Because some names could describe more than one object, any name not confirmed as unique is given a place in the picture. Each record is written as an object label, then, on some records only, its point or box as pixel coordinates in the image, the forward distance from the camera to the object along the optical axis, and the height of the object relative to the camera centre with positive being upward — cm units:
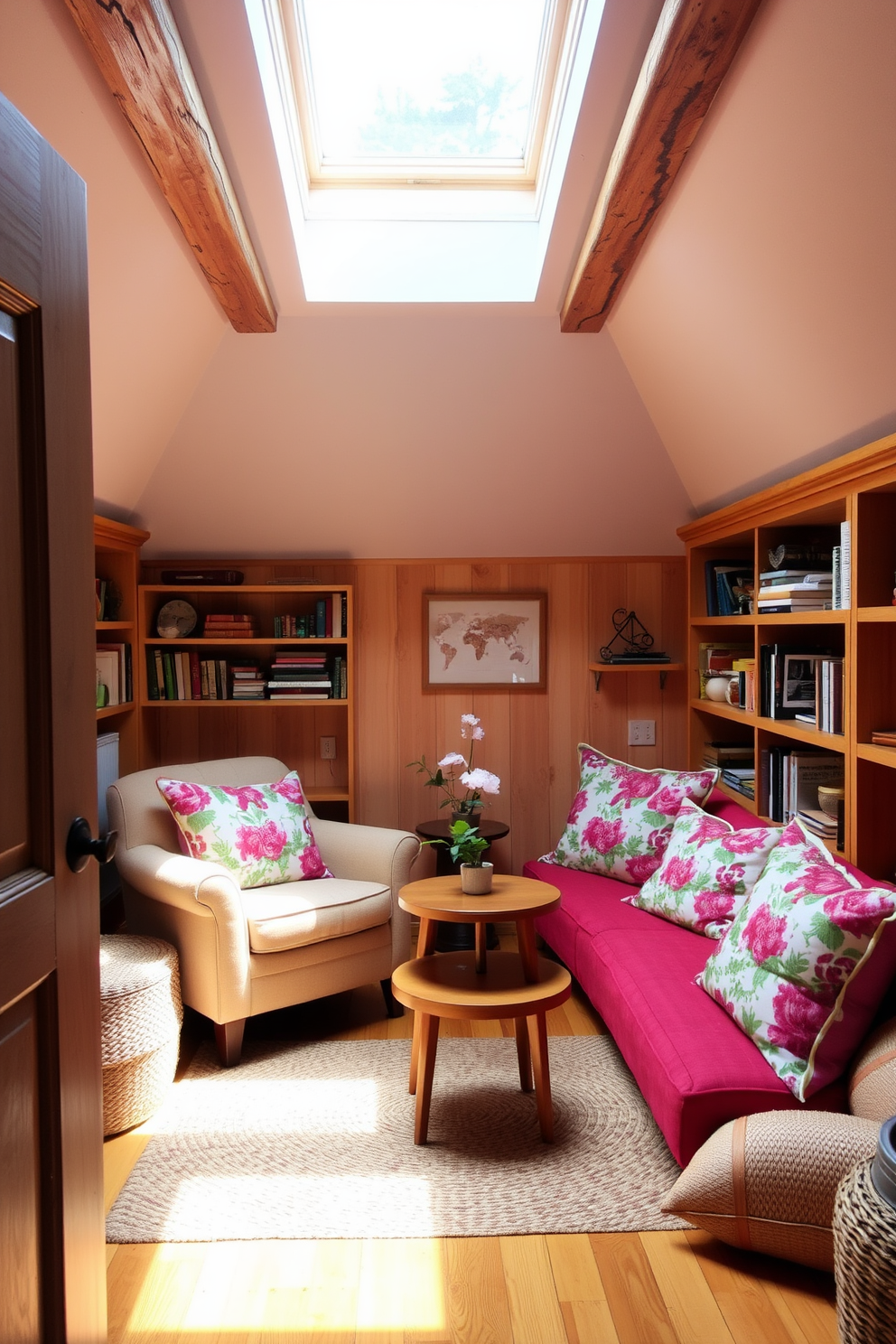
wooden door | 121 -14
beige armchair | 303 -86
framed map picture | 451 +4
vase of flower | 309 -56
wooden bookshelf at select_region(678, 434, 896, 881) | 257 +2
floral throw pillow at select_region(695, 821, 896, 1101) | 215 -72
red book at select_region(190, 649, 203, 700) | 430 -10
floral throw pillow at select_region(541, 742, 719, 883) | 360 -64
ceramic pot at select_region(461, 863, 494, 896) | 290 -68
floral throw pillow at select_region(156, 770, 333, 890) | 332 -62
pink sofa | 220 -96
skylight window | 254 +160
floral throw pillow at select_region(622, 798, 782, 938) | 294 -70
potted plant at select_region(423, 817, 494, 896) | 290 -63
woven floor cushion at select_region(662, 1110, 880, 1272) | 193 -108
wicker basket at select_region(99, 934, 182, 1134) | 267 -106
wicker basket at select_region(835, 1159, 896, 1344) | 136 -88
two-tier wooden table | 261 -93
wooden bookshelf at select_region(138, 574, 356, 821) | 446 -31
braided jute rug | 229 -132
